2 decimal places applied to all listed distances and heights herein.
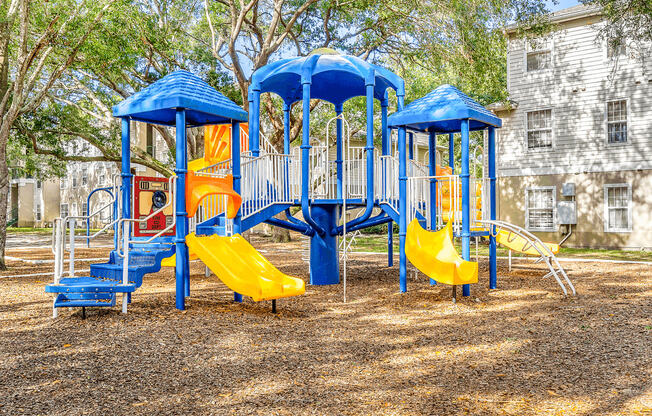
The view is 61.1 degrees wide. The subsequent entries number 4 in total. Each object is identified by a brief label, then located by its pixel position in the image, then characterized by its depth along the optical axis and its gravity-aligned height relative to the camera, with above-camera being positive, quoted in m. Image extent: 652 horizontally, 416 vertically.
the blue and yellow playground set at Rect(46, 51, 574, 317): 7.81 +0.38
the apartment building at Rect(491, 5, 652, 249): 18.66 +2.48
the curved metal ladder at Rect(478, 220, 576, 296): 9.53 -0.60
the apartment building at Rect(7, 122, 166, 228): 40.12 +2.00
